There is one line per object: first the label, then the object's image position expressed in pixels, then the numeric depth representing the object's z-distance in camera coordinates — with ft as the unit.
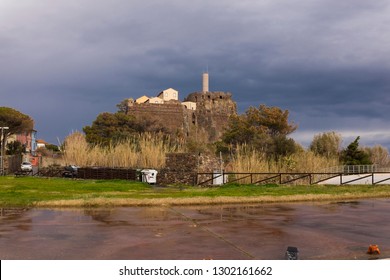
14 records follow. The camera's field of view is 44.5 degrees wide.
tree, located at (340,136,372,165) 150.20
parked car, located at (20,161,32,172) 156.59
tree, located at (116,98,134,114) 315.37
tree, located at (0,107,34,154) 221.46
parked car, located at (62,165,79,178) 112.67
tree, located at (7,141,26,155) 229.66
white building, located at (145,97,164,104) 357.88
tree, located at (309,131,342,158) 162.91
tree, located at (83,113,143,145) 239.09
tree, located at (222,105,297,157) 197.88
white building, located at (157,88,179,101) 406.54
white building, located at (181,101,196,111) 375.45
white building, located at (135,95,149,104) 388.23
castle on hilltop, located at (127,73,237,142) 306.76
